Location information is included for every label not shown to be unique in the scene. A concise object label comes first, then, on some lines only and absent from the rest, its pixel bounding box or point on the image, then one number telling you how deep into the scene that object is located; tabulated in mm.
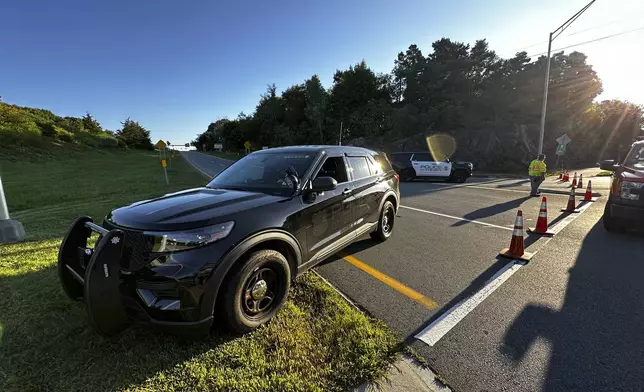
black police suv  2189
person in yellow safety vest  9836
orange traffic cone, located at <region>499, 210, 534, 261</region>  4344
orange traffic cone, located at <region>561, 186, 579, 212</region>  7438
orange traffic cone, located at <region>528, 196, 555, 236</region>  5527
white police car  15453
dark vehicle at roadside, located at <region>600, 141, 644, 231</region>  4945
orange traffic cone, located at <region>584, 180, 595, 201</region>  8883
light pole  13398
